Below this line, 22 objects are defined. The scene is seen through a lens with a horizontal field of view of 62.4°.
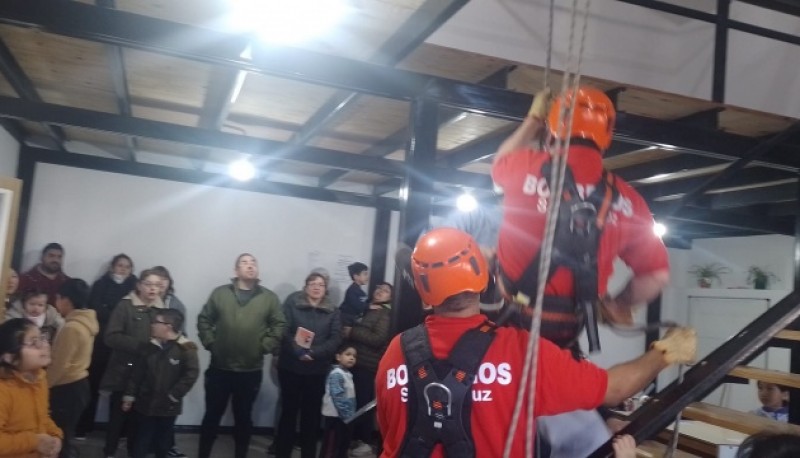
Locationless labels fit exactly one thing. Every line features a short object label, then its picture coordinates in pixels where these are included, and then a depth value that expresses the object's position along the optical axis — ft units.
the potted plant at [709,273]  29.27
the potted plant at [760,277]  26.17
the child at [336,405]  17.78
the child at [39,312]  15.48
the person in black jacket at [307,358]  18.80
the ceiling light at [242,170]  22.42
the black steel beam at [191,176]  21.91
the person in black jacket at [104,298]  20.13
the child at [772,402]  13.98
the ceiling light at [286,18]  9.30
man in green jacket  18.35
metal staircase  6.24
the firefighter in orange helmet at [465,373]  5.75
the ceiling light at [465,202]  19.13
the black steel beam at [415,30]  8.93
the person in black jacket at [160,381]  16.47
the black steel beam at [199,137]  14.66
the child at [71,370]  14.76
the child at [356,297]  23.39
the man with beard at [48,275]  20.01
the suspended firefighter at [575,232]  6.54
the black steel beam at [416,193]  9.72
